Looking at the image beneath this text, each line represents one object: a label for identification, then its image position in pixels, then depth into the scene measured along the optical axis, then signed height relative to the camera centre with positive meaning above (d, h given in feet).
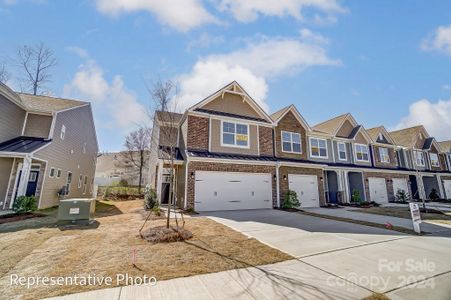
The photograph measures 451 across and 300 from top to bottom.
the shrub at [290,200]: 47.50 -2.65
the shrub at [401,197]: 71.62 -2.64
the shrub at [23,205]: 35.22 -3.08
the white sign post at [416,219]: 27.35 -3.85
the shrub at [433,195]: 84.46 -2.25
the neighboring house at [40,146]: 41.22 +9.32
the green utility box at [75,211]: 28.40 -3.28
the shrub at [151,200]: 43.11 -2.57
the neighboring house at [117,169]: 110.54 +11.06
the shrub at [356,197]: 61.11 -2.35
